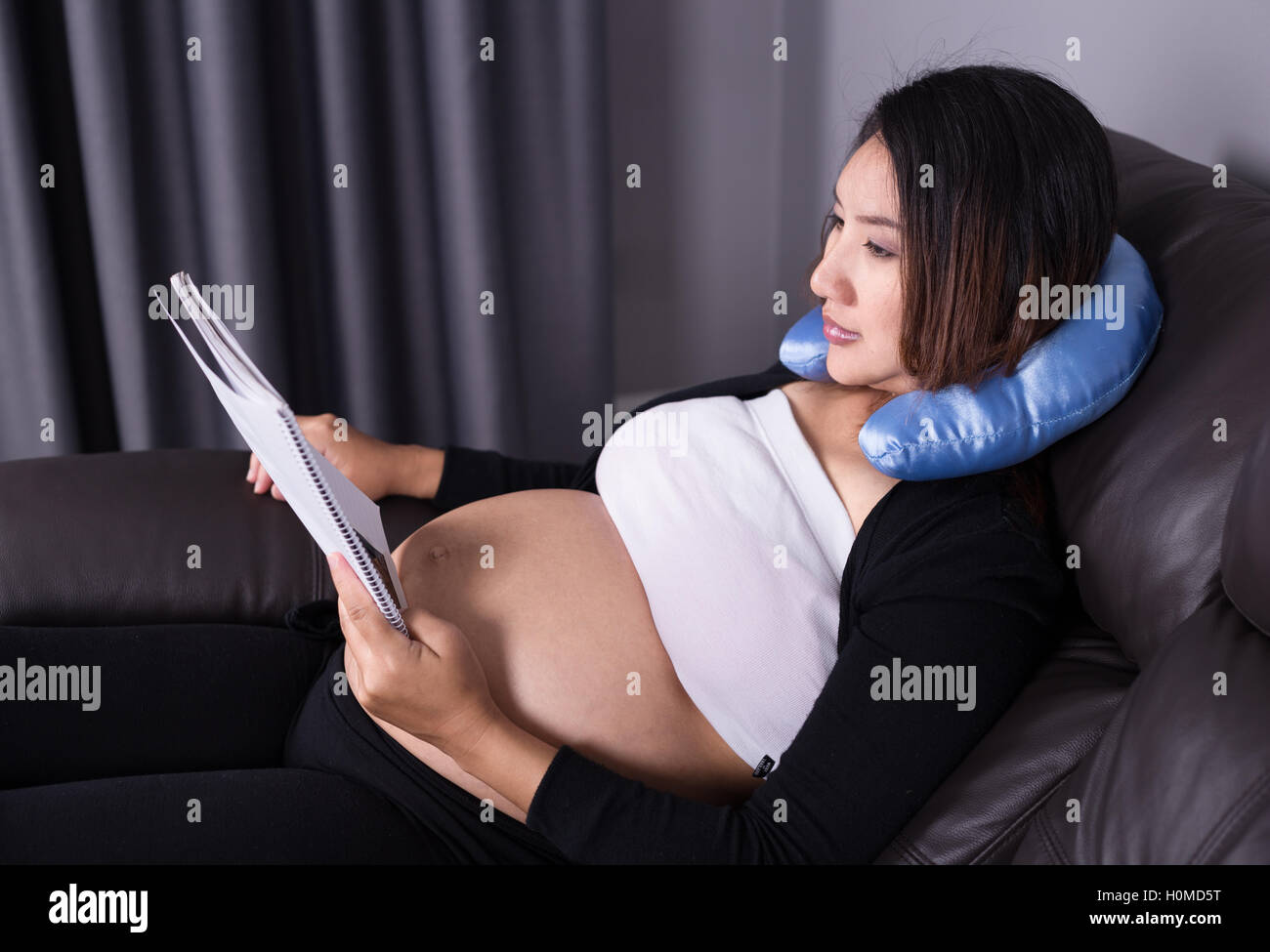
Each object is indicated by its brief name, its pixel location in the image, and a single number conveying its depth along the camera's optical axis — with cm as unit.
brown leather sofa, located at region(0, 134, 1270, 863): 70
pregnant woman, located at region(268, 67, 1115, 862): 88
